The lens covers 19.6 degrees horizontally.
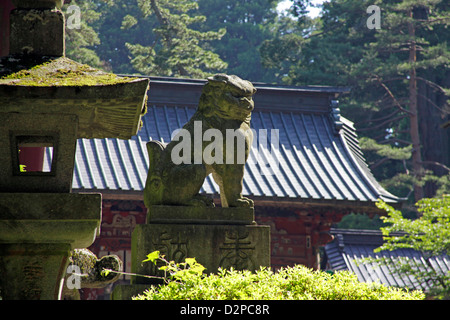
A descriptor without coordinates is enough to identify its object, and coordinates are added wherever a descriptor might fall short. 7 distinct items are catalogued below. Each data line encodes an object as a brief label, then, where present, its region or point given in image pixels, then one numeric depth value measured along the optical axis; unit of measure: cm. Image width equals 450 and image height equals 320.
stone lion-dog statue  1315
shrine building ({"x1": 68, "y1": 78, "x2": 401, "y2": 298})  2569
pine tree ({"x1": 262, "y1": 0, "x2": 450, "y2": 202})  4570
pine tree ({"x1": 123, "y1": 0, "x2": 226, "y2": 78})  4542
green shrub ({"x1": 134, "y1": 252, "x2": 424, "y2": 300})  890
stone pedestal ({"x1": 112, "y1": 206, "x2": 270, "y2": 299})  1247
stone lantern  1034
